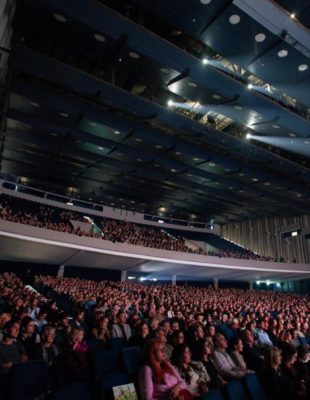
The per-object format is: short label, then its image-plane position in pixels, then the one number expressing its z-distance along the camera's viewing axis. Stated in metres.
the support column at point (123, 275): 19.77
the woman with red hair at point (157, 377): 2.72
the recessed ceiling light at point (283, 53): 7.00
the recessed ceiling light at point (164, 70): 8.13
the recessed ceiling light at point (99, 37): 7.19
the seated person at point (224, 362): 3.93
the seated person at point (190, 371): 3.41
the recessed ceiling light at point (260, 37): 6.61
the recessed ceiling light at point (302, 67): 7.45
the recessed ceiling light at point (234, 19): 6.20
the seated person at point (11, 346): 3.36
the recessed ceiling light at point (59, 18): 6.75
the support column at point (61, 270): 17.83
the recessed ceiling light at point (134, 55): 7.61
